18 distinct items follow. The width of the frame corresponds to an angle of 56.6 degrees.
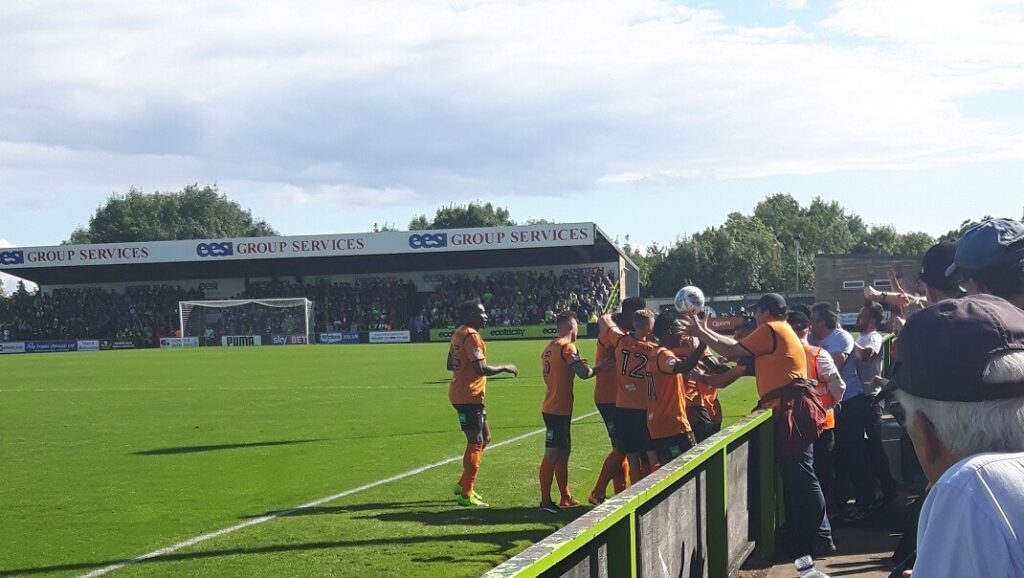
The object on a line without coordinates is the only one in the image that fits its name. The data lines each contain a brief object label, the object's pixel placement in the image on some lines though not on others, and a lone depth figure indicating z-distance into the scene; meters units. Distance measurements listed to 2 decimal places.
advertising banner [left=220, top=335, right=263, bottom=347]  55.41
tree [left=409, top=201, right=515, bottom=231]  114.25
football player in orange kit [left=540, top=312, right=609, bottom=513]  9.02
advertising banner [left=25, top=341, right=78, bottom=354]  56.82
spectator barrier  3.27
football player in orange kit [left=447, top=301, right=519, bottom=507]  9.42
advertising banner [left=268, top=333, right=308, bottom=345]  55.12
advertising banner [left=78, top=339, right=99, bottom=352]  56.38
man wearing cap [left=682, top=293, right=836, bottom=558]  6.85
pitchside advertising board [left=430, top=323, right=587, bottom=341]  52.66
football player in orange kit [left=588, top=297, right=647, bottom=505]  8.95
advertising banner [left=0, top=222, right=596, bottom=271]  55.62
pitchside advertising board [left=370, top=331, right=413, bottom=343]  54.91
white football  7.73
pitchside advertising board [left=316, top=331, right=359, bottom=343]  55.28
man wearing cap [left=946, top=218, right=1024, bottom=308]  3.13
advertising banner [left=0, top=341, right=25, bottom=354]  56.59
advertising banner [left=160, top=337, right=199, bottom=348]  55.66
